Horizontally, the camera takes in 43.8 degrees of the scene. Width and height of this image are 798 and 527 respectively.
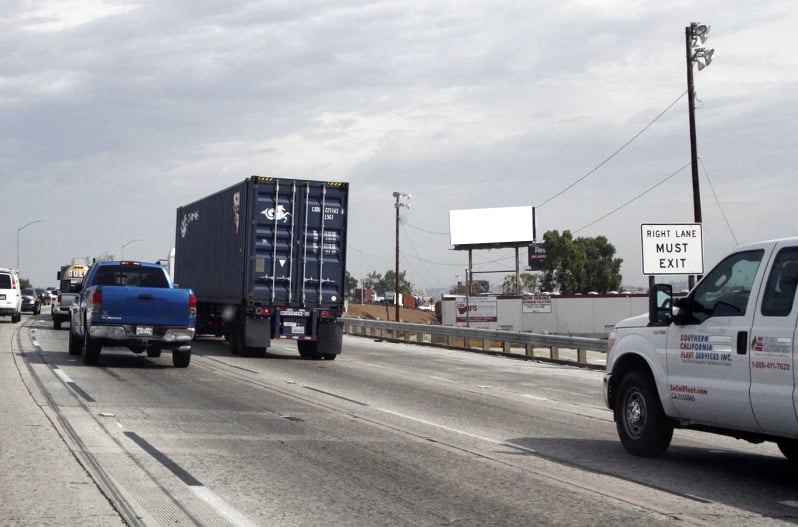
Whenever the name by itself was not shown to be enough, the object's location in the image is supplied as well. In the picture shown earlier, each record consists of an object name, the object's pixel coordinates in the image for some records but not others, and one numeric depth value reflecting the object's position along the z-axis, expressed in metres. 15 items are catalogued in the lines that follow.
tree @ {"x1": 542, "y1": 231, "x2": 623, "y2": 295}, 111.75
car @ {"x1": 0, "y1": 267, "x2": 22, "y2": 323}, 39.44
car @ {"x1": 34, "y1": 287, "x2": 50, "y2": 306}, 83.25
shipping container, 24.17
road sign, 31.52
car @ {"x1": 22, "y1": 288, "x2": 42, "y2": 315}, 55.44
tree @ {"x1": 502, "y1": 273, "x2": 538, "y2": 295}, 128.38
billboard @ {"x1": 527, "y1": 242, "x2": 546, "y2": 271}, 112.62
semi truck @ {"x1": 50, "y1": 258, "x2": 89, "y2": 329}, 35.62
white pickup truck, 8.32
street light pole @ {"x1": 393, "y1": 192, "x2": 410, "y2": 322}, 64.25
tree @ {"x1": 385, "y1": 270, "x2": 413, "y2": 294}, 192.00
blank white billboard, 95.44
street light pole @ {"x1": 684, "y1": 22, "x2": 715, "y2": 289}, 32.07
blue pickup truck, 19.25
